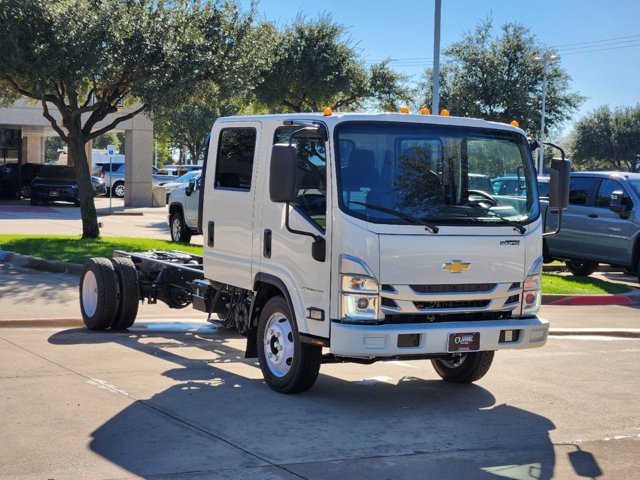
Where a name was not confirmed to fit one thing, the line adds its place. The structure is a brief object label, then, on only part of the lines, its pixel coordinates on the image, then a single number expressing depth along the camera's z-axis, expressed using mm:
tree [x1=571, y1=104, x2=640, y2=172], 69000
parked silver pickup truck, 17391
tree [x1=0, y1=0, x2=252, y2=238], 18953
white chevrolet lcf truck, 7578
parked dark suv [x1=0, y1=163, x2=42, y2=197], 40688
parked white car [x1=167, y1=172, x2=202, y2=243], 21688
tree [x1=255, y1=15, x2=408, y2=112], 35688
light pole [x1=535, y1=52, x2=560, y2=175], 39375
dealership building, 36781
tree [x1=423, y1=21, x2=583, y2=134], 42531
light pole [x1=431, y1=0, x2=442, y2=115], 20750
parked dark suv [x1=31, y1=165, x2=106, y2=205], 37156
